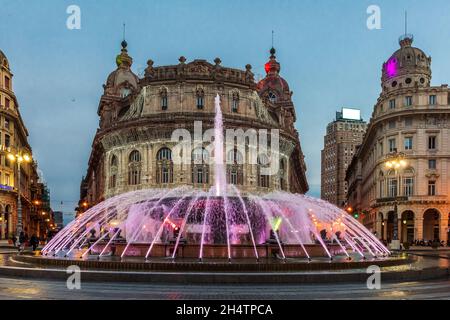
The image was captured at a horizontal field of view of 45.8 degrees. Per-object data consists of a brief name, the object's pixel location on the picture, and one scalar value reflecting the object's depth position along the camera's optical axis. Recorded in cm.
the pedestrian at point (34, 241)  3981
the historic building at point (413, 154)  6781
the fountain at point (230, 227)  2339
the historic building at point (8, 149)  7244
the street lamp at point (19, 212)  4481
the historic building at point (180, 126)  6328
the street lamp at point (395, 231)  4850
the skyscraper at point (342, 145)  19362
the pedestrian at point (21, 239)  4141
